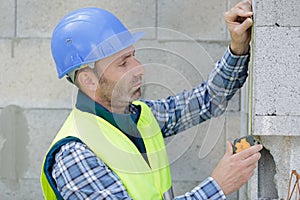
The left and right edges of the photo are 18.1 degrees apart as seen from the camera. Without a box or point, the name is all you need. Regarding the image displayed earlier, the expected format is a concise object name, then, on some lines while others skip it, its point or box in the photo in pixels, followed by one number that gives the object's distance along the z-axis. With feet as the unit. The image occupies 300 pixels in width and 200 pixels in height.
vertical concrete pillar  13.98
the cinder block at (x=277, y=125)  14.28
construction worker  12.29
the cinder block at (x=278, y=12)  13.90
